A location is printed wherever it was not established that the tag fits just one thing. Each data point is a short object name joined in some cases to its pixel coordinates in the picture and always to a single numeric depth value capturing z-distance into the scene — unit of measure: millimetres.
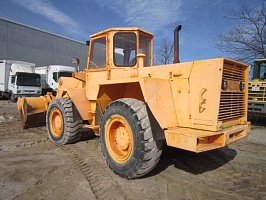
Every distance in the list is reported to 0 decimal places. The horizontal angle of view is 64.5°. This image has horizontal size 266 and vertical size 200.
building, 24672
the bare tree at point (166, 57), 22238
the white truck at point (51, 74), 20108
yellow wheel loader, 3068
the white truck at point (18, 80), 17906
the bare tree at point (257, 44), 16453
